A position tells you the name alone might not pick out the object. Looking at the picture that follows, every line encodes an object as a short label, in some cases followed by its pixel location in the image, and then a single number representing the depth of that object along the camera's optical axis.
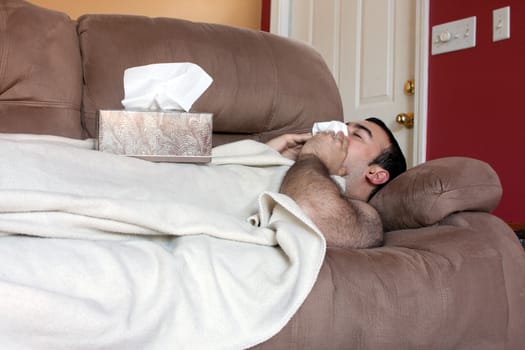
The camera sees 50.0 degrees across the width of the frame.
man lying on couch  1.12
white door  2.34
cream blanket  0.70
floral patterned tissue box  1.24
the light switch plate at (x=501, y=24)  1.97
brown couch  0.91
